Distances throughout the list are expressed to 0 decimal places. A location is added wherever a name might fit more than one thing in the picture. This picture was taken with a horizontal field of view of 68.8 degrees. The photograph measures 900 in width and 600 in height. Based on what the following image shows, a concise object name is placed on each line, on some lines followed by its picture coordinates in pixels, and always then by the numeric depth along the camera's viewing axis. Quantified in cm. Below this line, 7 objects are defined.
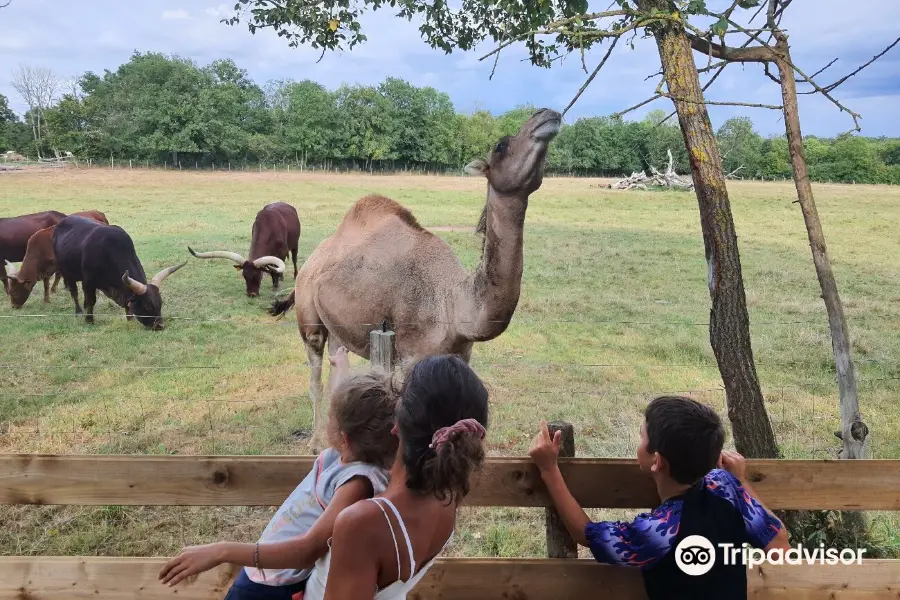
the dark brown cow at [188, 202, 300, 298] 1216
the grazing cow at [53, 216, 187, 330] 1001
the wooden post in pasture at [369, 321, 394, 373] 423
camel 384
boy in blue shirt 192
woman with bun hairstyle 160
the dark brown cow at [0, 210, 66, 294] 1161
